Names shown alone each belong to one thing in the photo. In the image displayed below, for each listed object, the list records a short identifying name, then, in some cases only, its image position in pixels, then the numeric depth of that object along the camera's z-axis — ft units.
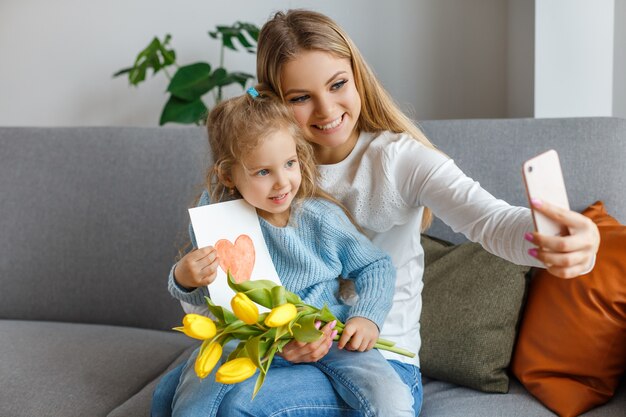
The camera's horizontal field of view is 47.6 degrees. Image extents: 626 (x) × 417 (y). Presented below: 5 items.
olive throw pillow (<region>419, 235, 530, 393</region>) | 4.97
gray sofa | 5.73
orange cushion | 4.57
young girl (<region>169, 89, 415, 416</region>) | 4.02
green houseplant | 8.54
